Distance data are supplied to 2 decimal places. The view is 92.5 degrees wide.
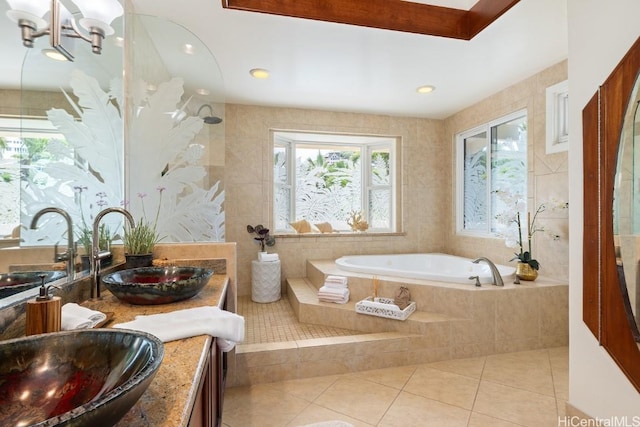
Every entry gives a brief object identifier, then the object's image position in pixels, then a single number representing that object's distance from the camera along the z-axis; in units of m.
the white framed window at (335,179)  4.22
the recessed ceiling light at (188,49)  2.18
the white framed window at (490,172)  3.23
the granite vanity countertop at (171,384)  0.56
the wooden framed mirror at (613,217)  1.34
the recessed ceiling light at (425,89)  3.33
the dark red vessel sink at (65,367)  0.64
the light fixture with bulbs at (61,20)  1.00
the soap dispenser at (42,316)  0.80
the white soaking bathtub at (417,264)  3.09
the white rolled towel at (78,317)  0.93
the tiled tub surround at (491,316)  2.50
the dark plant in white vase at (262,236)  3.71
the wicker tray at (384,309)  2.46
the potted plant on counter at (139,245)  1.74
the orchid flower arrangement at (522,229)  2.85
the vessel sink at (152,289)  1.24
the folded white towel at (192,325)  0.96
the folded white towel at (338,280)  2.86
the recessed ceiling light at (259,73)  2.93
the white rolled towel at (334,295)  2.77
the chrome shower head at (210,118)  2.24
